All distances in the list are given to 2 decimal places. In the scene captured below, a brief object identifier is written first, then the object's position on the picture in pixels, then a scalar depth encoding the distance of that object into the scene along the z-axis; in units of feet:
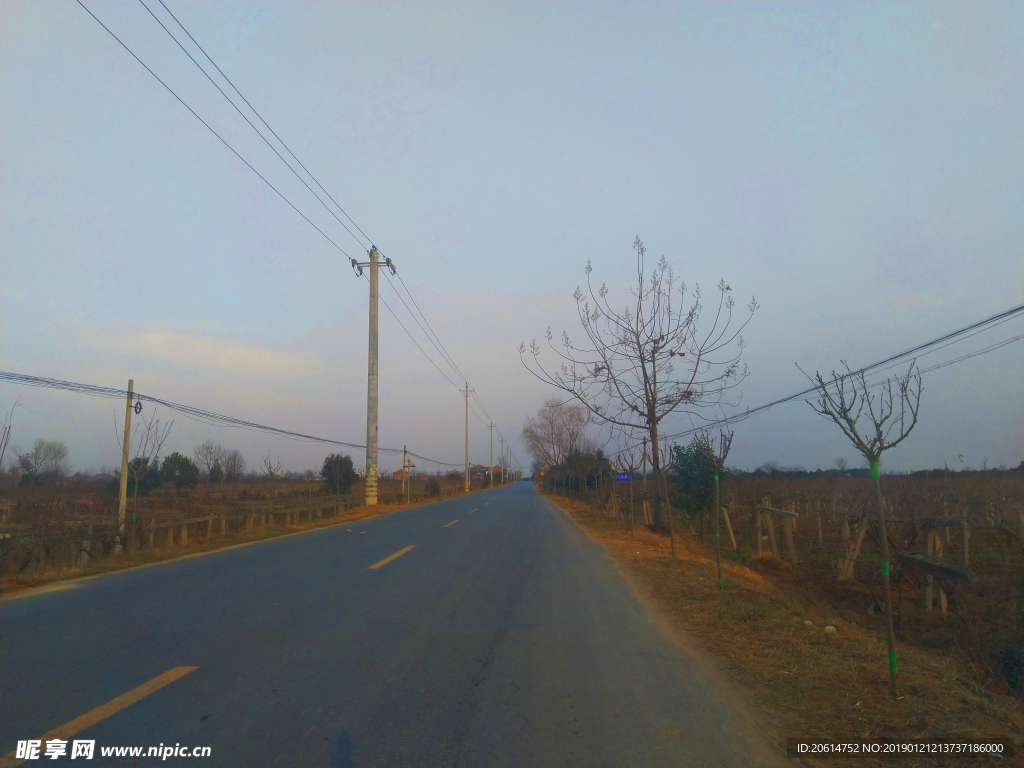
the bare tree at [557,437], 217.15
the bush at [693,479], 70.74
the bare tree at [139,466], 62.02
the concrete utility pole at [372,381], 118.83
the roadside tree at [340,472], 166.72
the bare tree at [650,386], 56.49
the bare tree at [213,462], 140.00
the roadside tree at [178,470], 135.23
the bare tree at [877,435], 16.97
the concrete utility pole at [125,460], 55.57
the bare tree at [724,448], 42.66
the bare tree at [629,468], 75.36
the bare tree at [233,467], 169.74
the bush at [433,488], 205.90
